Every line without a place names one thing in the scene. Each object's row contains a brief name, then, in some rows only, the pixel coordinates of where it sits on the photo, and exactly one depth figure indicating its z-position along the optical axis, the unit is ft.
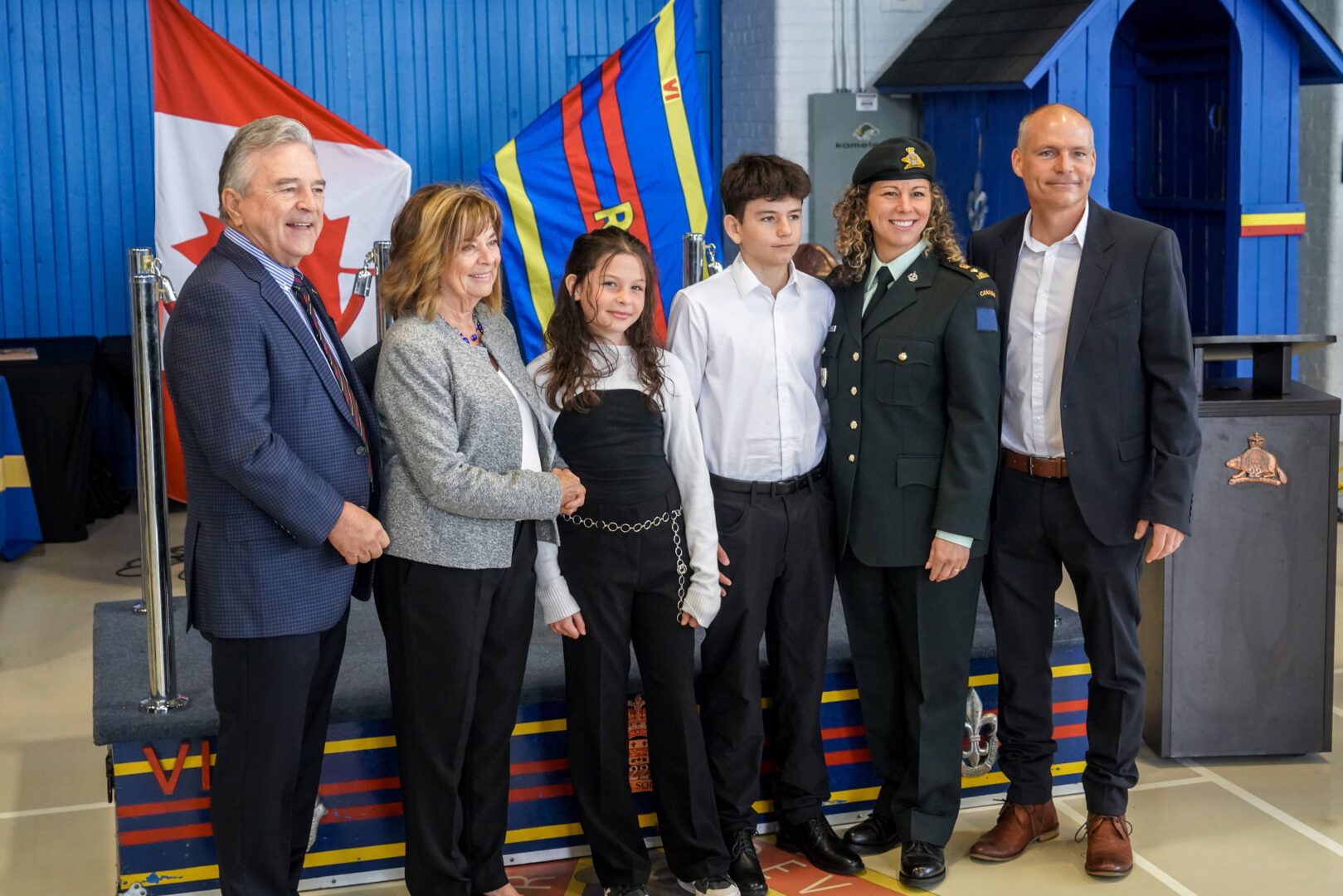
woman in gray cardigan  8.09
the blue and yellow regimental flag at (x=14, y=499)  18.69
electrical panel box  21.43
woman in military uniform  9.04
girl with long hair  8.73
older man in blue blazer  7.50
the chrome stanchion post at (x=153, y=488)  9.27
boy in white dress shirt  9.23
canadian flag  17.94
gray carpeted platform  8.97
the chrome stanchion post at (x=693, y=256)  12.23
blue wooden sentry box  17.54
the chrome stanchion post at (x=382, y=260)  11.30
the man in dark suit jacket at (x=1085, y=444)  9.22
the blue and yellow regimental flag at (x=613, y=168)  18.57
